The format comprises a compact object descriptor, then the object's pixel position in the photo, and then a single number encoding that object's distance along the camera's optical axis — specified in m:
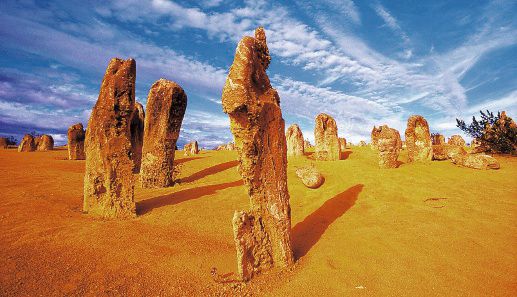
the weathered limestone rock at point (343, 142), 29.65
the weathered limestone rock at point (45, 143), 29.14
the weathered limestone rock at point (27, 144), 26.89
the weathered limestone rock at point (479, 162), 12.89
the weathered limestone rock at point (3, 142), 35.09
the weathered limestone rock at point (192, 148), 27.84
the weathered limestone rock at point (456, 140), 29.46
